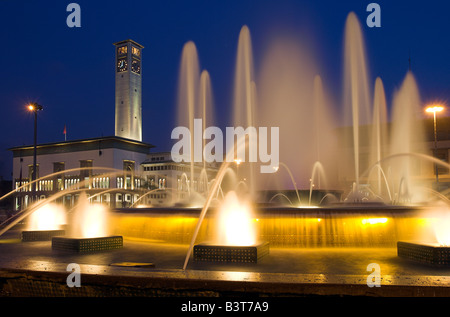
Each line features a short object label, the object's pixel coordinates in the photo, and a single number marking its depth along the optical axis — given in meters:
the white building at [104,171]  79.06
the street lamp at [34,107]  28.23
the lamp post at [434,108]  23.69
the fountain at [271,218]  9.03
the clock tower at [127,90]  95.44
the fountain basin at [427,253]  7.63
